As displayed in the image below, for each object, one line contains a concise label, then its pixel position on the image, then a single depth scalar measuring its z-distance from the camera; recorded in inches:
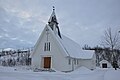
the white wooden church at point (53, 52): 518.9
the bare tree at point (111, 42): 720.6
